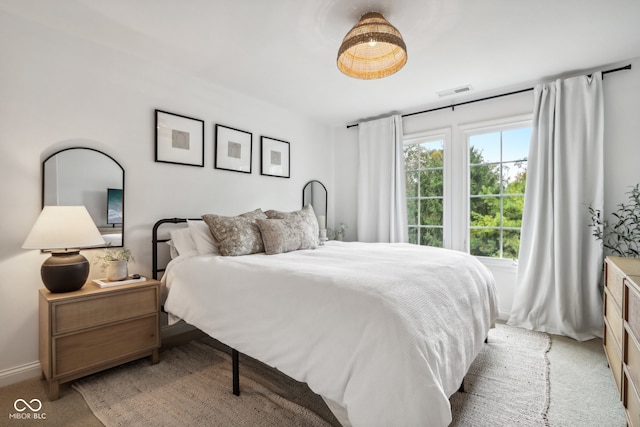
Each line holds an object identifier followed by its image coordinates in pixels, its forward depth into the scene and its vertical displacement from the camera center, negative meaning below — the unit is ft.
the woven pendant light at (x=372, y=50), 6.16 +3.64
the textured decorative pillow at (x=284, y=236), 8.64 -0.65
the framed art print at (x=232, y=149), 10.76 +2.38
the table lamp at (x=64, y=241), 6.22 -0.57
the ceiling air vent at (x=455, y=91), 10.72 +4.45
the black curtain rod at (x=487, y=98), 9.00 +4.29
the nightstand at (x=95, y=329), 6.14 -2.57
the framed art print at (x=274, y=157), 12.23 +2.35
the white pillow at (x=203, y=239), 8.59 -0.73
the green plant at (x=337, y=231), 14.67 -0.86
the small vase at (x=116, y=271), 7.40 -1.41
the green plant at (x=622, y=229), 8.63 -0.44
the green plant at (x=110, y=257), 7.68 -1.11
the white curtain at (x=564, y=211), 9.16 +0.08
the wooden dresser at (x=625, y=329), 4.72 -2.15
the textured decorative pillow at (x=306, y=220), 9.69 -0.24
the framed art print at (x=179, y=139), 9.29 +2.38
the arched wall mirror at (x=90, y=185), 7.30 +0.72
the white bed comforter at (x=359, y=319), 3.96 -1.81
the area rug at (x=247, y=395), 5.52 -3.74
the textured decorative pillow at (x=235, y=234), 8.23 -0.59
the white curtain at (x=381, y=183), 13.10 +1.38
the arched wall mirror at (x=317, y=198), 14.02 +0.77
